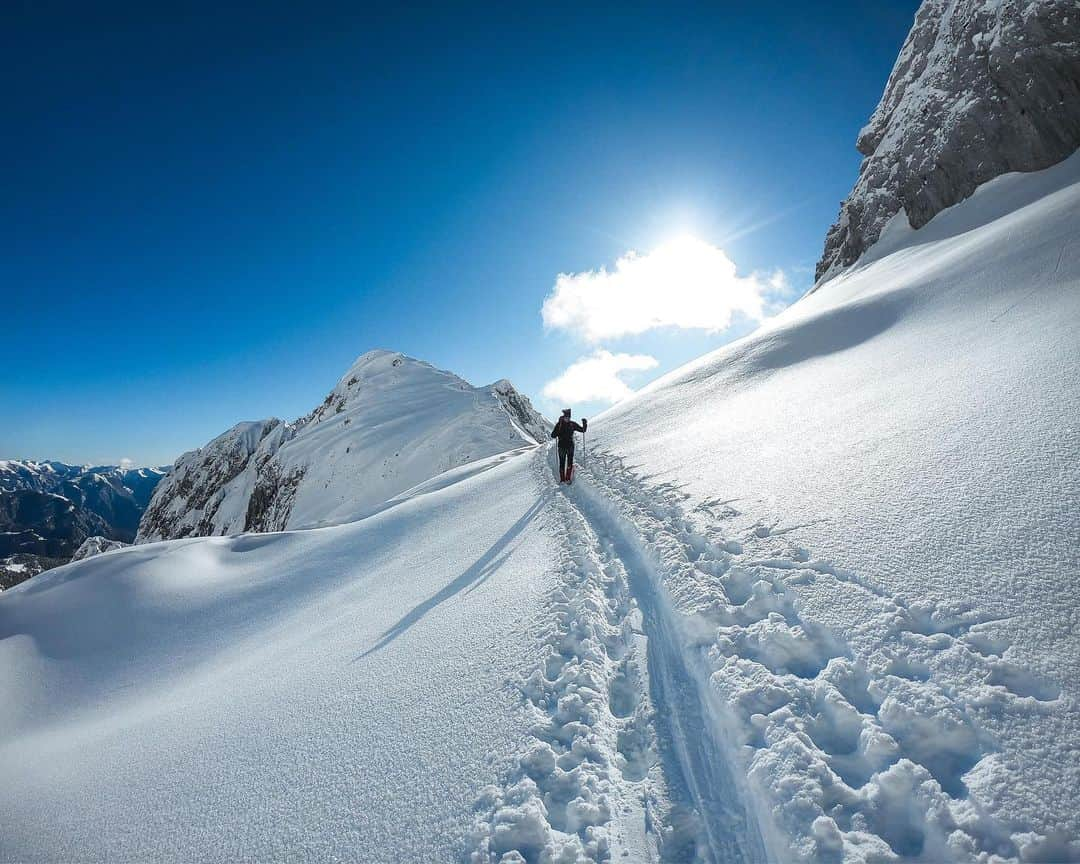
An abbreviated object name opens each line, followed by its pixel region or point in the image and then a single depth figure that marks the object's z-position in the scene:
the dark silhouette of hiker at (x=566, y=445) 13.43
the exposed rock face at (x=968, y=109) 26.20
